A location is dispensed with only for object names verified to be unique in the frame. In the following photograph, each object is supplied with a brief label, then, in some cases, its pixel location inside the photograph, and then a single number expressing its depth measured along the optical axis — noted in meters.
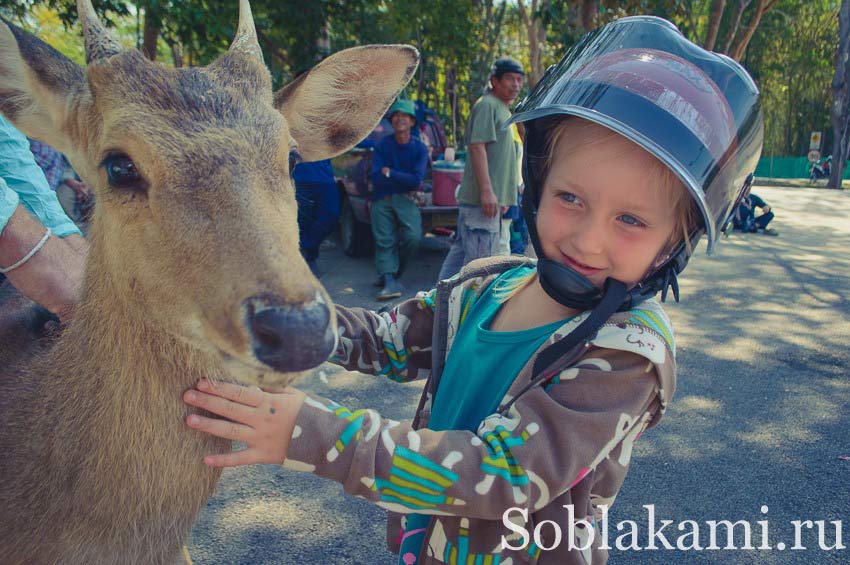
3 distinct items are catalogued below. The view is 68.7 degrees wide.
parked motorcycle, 30.30
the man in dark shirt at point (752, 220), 12.80
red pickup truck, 9.36
